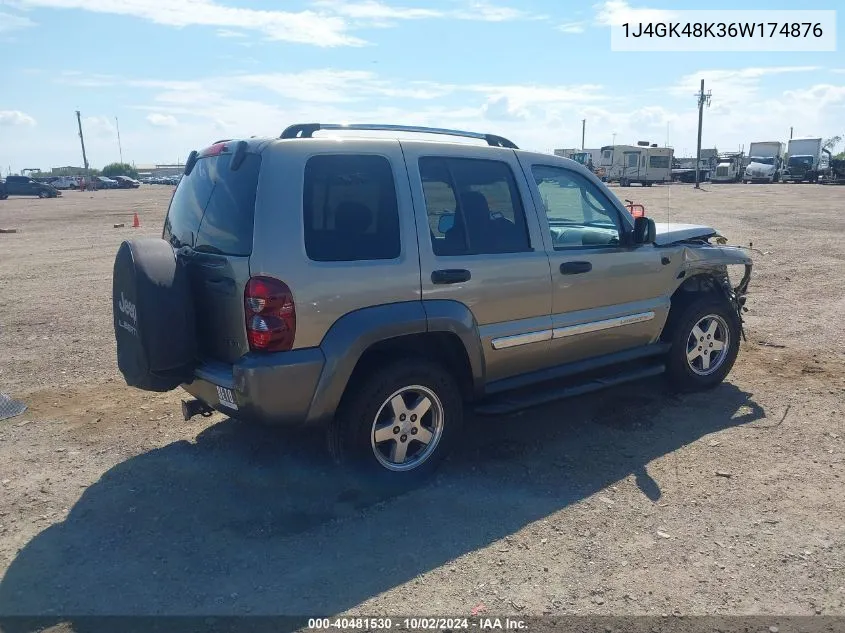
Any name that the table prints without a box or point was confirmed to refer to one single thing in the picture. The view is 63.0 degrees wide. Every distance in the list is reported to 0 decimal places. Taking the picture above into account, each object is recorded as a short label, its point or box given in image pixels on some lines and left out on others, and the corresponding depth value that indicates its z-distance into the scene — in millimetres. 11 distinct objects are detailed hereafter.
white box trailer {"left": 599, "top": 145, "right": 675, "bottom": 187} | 52562
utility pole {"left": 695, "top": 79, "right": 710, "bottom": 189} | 55884
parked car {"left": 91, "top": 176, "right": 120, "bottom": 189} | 69375
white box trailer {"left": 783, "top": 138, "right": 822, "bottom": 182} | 52594
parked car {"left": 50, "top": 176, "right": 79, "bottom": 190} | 73750
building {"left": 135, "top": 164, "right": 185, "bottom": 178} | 116975
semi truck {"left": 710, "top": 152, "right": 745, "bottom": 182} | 58250
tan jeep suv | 3584
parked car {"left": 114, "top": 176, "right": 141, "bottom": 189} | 71312
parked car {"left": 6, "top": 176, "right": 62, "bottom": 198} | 50500
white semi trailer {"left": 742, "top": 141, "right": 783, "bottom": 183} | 54469
